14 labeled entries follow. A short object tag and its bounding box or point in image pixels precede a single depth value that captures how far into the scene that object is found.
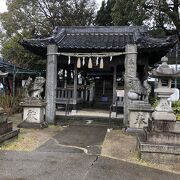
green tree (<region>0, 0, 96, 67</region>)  18.65
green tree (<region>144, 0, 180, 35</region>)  14.91
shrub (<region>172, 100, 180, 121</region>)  6.73
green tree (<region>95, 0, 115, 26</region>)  19.42
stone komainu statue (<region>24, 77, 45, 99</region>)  8.81
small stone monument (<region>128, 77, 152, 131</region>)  8.24
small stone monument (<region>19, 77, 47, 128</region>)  8.72
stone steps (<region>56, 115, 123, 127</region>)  9.59
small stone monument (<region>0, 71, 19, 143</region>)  5.92
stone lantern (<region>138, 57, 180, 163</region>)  5.08
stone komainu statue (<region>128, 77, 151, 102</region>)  8.19
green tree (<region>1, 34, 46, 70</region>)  18.06
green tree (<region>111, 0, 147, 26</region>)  14.22
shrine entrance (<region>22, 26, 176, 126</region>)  8.93
